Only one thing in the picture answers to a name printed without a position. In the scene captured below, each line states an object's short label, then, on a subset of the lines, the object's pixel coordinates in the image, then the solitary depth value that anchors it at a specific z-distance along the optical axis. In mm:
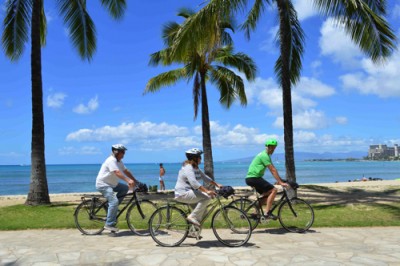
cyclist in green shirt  8680
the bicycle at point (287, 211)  8812
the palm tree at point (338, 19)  11953
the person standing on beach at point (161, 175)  28156
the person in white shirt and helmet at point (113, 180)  8516
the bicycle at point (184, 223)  7629
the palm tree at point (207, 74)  21297
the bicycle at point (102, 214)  8680
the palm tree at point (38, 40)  14141
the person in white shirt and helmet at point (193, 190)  7477
